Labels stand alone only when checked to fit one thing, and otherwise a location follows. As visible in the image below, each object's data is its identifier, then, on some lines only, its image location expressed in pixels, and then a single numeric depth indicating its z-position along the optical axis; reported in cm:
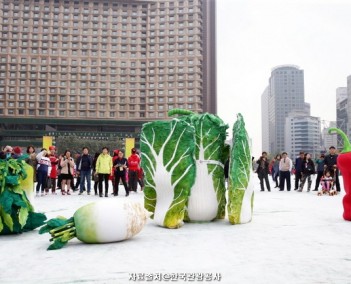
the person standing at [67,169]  1198
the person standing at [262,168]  1380
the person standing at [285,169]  1370
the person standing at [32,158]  1120
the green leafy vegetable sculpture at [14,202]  462
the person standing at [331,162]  1168
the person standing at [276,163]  1770
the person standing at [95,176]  1189
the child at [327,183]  1190
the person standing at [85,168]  1186
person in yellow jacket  1062
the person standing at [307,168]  1305
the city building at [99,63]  7038
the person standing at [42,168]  1109
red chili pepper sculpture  602
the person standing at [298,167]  1343
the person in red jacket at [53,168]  1232
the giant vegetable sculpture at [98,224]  416
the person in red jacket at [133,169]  1235
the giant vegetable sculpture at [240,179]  553
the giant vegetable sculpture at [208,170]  568
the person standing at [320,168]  1299
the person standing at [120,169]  1105
